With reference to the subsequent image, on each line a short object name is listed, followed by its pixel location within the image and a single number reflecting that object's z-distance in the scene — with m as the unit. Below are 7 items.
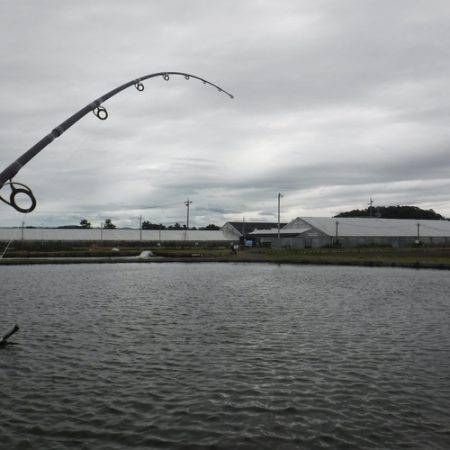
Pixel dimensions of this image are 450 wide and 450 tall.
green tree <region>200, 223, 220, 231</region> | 190.69
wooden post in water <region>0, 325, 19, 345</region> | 19.00
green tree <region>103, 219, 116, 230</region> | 155.75
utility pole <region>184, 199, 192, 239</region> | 140.99
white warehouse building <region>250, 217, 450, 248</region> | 105.99
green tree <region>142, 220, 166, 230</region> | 192.01
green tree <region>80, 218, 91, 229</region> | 159.06
